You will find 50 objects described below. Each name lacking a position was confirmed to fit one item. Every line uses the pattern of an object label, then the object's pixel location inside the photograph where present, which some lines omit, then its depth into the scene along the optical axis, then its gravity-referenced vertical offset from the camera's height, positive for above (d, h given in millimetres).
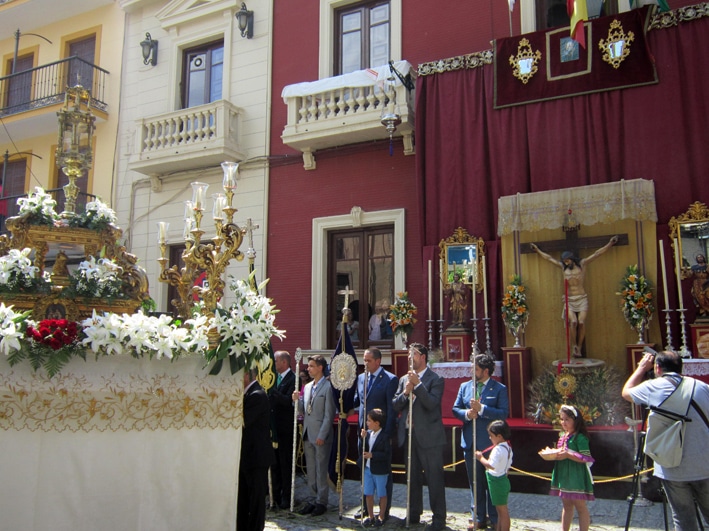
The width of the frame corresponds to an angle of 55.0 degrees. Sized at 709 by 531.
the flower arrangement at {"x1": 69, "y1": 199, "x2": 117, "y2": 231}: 6504 +1473
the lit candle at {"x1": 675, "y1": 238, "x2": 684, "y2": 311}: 9250 +1387
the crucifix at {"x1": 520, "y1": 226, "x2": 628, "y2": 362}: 9742 +1222
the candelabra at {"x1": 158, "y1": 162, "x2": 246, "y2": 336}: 5621 +984
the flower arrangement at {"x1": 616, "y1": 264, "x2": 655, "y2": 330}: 9203 +979
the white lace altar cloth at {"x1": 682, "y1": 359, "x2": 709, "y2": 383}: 8367 +46
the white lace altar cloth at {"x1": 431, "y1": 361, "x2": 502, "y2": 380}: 9602 +48
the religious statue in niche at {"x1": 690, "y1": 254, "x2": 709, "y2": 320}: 8953 +1155
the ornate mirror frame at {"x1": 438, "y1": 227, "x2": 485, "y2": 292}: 10656 +1810
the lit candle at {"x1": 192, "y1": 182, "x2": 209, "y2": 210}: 5861 +1518
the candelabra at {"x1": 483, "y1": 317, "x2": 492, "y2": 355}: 10243 +538
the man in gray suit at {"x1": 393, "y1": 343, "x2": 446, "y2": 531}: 6809 -542
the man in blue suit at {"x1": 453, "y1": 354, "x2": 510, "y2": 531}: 6605 -389
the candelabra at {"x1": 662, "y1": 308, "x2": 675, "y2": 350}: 9032 +556
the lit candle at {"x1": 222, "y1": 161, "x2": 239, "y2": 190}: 5805 +1686
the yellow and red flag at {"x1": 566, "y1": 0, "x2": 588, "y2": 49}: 9711 +4996
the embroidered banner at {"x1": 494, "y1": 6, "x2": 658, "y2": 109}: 10016 +4713
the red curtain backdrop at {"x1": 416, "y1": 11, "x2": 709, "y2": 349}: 9688 +3506
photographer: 4922 -657
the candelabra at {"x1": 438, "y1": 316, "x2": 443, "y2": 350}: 10492 +603
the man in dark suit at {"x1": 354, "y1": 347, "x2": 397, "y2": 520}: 7426 -183
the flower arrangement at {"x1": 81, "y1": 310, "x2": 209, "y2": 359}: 4871 +257
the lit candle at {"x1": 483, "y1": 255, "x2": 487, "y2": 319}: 10555 +1438
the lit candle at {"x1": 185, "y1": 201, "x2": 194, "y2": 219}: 6016 +1450
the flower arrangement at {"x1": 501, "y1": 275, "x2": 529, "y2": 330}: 10023 +940
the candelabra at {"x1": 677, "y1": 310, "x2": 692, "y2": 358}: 8750 +450
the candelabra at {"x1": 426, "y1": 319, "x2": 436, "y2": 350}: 10586 +607
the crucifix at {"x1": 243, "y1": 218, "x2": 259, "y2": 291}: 10129 +2010
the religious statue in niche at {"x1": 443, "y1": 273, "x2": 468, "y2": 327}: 10516 +1095
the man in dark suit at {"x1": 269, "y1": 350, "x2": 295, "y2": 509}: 7938 -748
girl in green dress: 5793 -833
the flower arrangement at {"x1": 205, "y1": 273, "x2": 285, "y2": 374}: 5324 +311
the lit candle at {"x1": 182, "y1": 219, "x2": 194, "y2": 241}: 6121 +1313
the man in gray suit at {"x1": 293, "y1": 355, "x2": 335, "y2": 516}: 7508 -646
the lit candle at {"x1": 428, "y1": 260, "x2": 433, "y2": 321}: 10719 +1231
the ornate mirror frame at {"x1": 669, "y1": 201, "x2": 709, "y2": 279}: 9305 +1888
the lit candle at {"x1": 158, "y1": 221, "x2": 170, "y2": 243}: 6572 +1346
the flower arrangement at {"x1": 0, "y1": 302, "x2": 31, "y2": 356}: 4555 +285
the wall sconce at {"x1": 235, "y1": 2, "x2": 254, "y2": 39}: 14109 +7203
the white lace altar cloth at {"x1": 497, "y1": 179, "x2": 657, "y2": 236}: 9648 +2430
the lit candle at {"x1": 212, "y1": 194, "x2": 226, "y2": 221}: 5834 +1421
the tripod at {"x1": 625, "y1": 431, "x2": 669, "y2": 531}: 5625 -817
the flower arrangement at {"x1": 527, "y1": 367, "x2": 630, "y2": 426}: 8281 -314
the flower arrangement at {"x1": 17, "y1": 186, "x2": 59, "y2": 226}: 6336 +1501
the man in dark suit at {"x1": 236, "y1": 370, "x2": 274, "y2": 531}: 6027 -825
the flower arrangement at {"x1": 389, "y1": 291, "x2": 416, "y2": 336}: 10719 +861
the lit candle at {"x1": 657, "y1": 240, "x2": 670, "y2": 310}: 9281 +1340
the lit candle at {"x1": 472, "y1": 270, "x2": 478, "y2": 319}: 10190 +1069
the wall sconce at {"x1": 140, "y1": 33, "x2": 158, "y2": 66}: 15219 +7127
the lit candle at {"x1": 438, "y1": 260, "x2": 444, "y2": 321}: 10787 +1203
